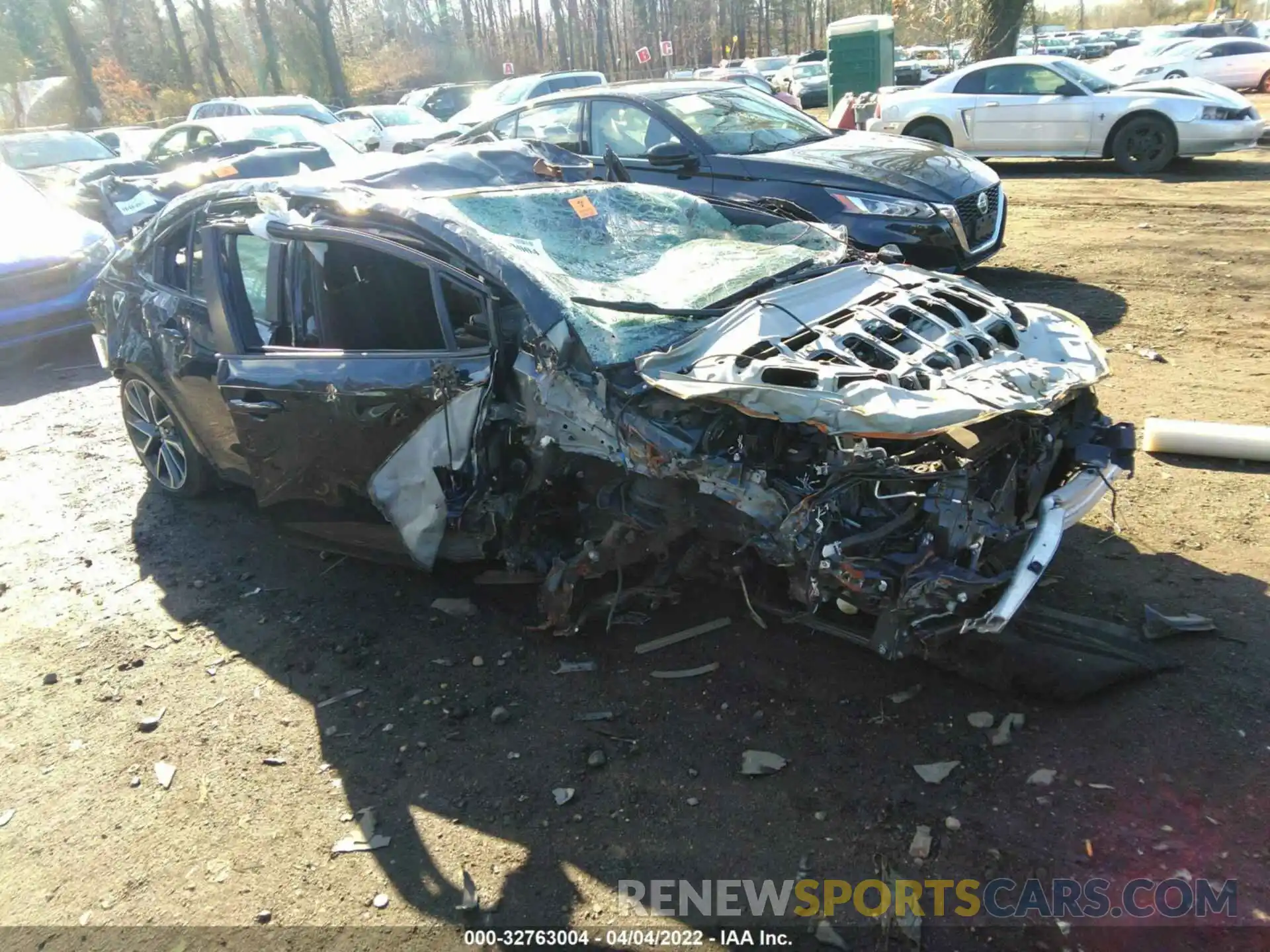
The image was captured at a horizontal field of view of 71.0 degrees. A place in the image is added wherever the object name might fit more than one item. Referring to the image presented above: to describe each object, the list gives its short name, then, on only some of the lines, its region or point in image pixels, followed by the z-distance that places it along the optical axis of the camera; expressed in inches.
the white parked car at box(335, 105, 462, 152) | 612.7
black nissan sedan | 265.3
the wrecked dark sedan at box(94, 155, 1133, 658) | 107.7
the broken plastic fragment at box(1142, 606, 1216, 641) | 127.3
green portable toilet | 701.9
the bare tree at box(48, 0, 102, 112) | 1185.4
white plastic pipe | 174.2
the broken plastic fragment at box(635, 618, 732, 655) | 140.3
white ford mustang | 448.8
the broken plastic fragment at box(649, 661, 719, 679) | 133.0
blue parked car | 319.3
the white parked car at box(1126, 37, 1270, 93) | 821.9
